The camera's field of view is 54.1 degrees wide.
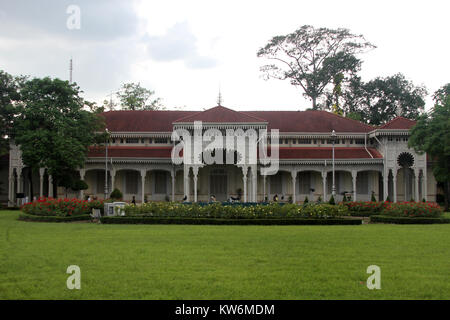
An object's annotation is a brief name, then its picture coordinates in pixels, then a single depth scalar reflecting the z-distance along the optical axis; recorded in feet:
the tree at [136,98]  198.22
